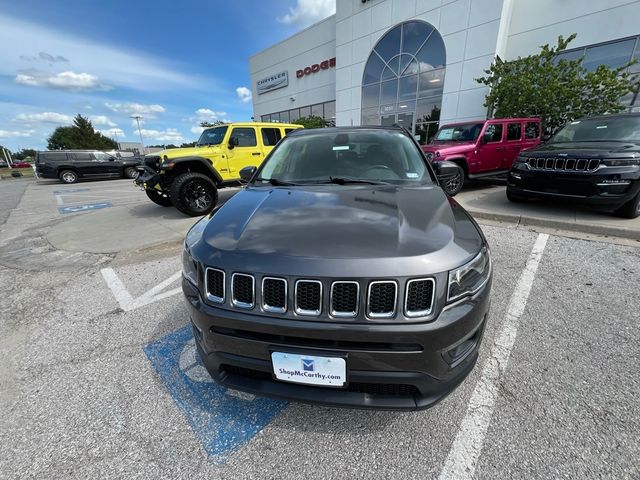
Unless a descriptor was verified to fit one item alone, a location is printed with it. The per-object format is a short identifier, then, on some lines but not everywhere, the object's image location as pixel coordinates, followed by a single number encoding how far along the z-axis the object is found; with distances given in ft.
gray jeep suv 4.02
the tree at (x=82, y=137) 157.69
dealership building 35.14
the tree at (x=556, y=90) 30.19
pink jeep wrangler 23.85
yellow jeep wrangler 19.42
